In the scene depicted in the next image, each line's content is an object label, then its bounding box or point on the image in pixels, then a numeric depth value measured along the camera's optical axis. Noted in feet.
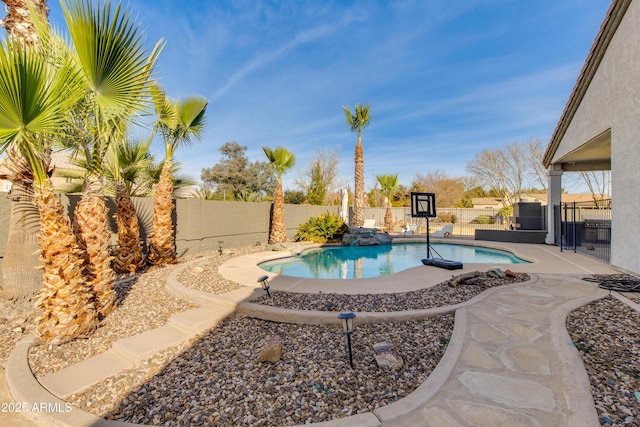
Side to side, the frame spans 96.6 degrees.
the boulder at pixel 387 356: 9.21
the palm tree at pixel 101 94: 11.16
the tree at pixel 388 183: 65.77
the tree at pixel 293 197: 67.77
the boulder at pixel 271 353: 9.94
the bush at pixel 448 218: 86.56
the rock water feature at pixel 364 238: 41.78
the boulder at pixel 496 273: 18.85
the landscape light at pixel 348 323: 9.29
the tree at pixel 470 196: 113.79
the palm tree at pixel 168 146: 24.22
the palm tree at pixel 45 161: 9.68
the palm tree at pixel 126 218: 22.82
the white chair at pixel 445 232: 49.03
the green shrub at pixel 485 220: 80.28
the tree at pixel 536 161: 89.86
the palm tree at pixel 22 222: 14.93
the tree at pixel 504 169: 95.40
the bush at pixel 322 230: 43.47
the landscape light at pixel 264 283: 15.33
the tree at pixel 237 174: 90.48
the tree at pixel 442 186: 118.52
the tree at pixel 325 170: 94.68
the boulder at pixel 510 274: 18.90
